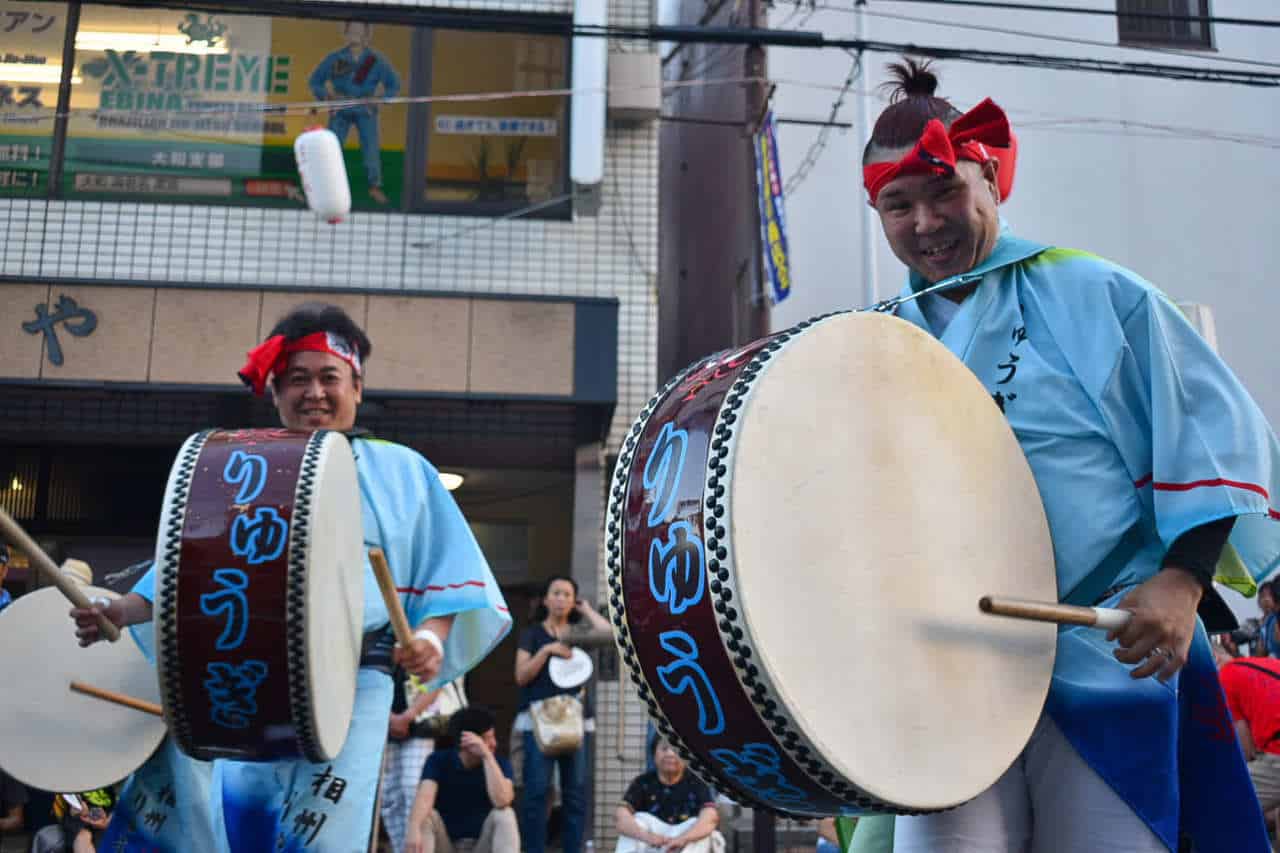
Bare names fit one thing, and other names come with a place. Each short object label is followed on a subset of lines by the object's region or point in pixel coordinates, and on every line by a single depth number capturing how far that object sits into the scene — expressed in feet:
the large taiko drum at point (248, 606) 8.56
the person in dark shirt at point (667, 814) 18.11
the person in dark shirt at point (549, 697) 19.48
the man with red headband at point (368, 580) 10.07
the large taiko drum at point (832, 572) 4.98
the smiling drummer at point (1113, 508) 5.70
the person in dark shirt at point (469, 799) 18.01
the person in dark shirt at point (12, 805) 23.47
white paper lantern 22.74
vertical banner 24.18
